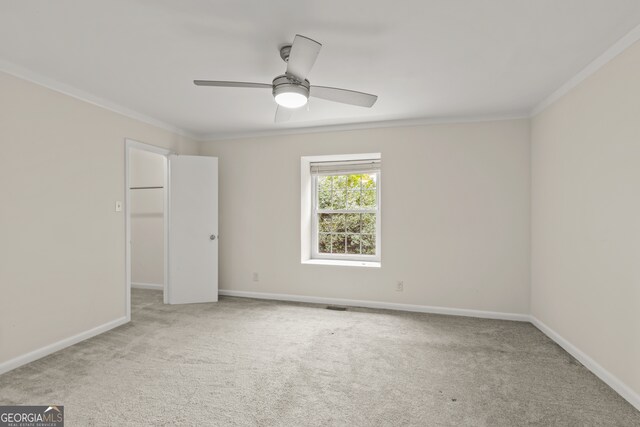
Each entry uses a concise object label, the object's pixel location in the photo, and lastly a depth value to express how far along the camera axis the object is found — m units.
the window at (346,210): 4.51
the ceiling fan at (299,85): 1.83
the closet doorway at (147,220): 5.18
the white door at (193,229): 4.29
